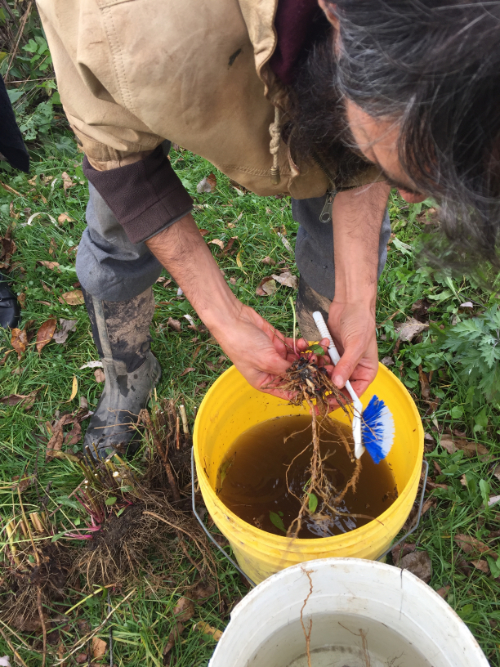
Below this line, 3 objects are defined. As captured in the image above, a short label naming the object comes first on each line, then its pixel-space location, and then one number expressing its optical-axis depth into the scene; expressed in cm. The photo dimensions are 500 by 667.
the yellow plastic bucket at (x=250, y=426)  119
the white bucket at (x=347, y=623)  111
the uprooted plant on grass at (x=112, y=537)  168
